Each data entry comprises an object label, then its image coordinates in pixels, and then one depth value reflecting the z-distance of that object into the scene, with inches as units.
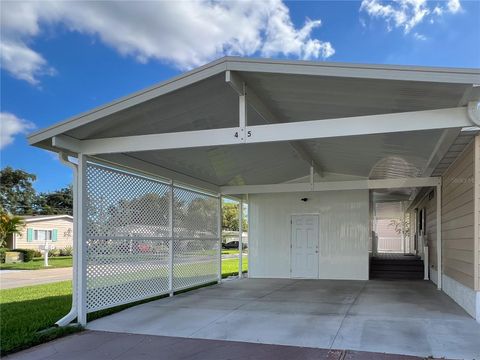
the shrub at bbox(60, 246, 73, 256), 1105.8
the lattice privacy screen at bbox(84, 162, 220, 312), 277.3
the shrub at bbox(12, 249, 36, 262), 880.3
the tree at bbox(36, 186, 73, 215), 1893.5
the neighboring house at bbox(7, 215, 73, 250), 1055.0
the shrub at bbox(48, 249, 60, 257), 1034.8
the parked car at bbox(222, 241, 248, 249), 1661.9
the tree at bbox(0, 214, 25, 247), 802.2
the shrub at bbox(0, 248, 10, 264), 810.5
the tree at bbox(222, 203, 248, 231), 1947.6
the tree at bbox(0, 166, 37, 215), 1669.5
